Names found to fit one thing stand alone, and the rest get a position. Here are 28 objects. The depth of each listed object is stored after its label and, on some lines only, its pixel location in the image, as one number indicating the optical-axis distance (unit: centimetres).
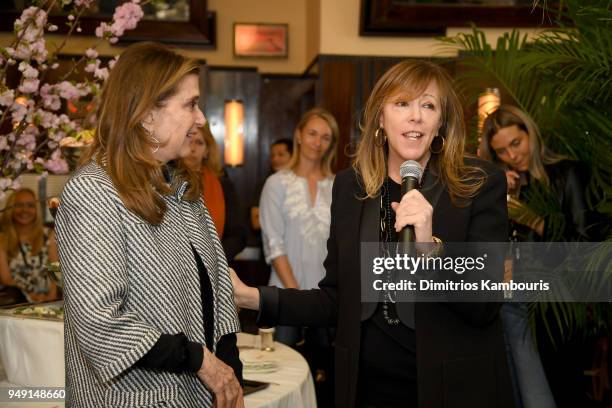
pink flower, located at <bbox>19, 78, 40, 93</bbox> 276
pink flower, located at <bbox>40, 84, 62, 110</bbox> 292
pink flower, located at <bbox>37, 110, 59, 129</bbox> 285
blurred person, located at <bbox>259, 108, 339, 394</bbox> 453
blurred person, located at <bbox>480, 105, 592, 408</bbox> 376
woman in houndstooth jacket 167
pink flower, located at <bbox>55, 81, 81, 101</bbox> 295
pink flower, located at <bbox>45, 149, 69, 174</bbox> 296
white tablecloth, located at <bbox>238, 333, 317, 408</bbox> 256
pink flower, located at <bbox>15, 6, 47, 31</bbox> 265
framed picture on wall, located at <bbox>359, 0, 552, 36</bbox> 695
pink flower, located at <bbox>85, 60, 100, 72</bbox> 299
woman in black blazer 193
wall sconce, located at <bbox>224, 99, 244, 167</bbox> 879
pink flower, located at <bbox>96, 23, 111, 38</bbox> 305
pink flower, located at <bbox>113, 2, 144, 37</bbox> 306
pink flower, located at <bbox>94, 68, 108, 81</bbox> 300
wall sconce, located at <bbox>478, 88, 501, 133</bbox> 492
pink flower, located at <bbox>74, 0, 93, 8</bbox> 283
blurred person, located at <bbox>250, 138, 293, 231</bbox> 725
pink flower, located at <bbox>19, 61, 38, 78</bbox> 271
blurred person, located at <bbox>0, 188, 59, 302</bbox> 537
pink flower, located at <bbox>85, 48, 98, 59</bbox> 302
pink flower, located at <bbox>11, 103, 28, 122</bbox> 273
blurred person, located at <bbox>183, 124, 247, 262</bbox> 405
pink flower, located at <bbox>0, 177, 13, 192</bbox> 262
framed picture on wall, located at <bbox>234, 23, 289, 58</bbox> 938
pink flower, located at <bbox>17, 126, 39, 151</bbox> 289
